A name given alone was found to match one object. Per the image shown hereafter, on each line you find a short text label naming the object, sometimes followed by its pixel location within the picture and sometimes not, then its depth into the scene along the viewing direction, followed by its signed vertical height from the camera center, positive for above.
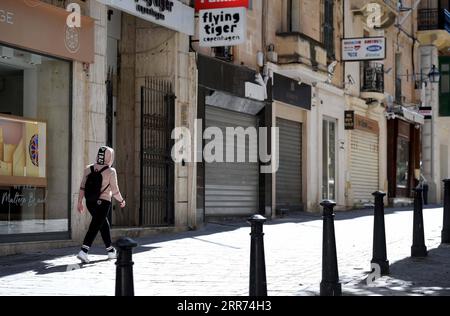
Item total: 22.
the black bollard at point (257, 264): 6.21 -0.71
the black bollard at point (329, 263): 6.96 -0.78
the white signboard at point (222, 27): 15.67 +3.29
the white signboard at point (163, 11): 13.81 +3.35
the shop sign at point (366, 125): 27.10 +2.14
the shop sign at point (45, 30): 11.18 +2.41
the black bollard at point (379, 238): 8.76 -0.68
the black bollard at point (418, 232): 10.62 -0.73
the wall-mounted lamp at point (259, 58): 19.34 +3.20
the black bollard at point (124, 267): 4.86 -0.57
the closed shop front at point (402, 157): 31.05 +1.06
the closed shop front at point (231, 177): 17.72 +0.09
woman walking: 9.95 -0.17
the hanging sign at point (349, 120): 25.92 +2.14
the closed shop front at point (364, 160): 26.94 +0.80
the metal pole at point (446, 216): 11.88 -0.58
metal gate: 14.96 +0.55
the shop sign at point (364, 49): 23.22 +4.27
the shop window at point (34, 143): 11.50 +0.61
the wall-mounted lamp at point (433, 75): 31.81 +4.55
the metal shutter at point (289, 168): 21.19 +0.37
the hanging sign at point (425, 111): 33.69 +3.20
